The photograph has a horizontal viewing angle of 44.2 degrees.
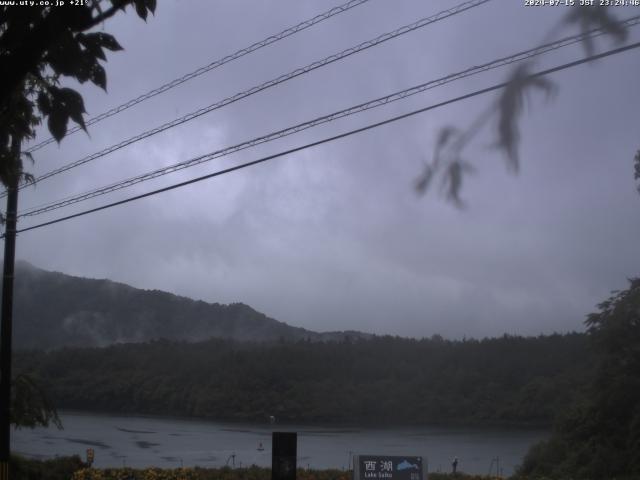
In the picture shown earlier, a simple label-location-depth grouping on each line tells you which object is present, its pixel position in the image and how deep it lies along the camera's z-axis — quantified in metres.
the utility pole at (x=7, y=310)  14.87
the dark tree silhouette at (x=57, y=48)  4.05
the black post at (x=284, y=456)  10.38
